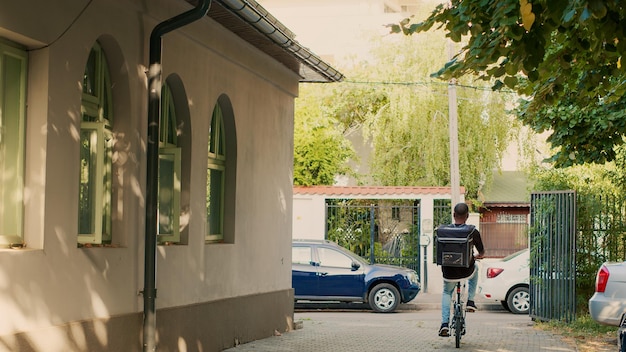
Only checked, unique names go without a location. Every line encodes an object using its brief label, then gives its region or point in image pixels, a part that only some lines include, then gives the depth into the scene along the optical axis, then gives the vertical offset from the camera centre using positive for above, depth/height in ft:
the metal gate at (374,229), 96.27 +0.31
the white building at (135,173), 27.55 +1.96
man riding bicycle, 45.21 -1.82
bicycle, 44.42 -3.63
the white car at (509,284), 73.26 -3.57
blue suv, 75.87 -3.41
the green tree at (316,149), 114.32 +9.40
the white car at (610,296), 46.09 -2.76
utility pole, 92.22 +7.93
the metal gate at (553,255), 57.77 -1.24
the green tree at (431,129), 120.47 +12.15
